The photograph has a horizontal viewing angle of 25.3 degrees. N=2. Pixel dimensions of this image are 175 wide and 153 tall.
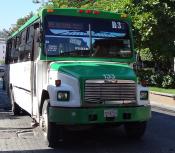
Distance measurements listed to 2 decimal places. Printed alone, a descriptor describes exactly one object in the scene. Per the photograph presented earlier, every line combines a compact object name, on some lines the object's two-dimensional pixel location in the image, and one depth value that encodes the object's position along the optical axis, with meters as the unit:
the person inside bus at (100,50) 8.46
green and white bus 7.45
